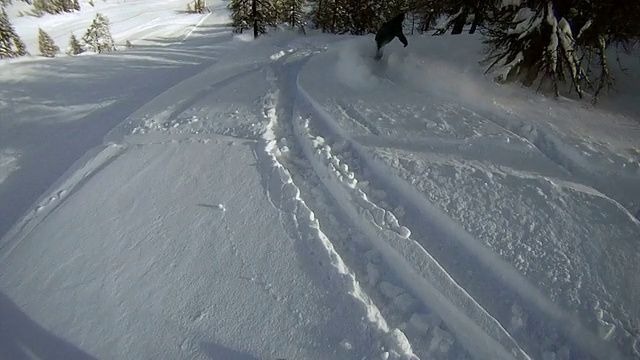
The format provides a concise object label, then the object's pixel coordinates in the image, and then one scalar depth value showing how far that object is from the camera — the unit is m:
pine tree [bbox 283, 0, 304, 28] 26.88
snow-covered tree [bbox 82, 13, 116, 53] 44.23
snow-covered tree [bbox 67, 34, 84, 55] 45.81
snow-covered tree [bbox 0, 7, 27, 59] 24.22
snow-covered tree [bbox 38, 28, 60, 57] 43.91
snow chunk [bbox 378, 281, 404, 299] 4.20
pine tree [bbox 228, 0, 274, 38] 22.25
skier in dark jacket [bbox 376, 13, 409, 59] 9.22
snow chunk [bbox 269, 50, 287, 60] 11.43
